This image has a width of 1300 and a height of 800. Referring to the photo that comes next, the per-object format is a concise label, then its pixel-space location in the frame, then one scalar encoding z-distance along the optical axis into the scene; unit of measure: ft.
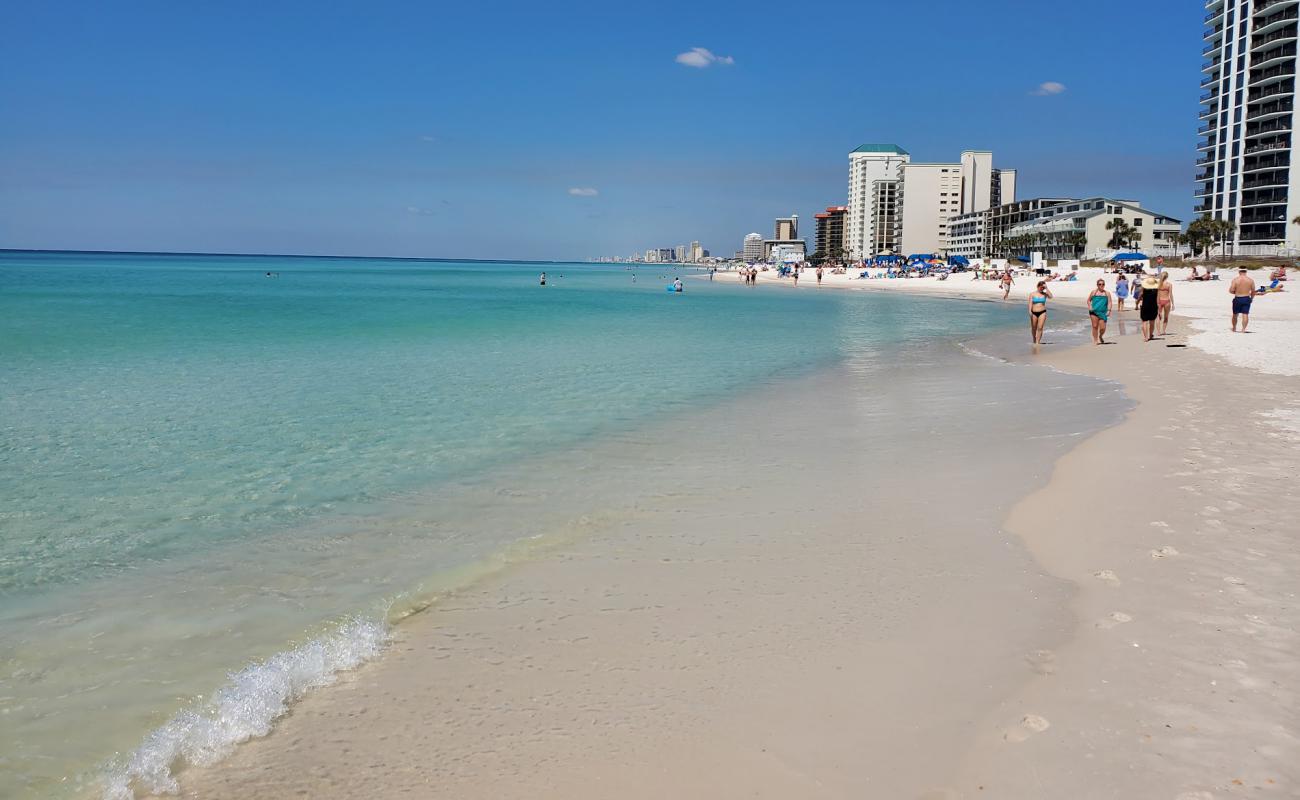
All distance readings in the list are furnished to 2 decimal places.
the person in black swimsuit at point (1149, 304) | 71.00
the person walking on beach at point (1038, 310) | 71.00
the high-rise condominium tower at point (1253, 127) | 294.05
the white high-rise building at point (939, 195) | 638.12
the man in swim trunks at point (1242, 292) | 74.18
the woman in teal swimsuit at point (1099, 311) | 72.43
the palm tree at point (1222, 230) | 288.30
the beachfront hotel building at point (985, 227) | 475.72
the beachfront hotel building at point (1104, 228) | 373.20
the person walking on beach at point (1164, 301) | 79.00
